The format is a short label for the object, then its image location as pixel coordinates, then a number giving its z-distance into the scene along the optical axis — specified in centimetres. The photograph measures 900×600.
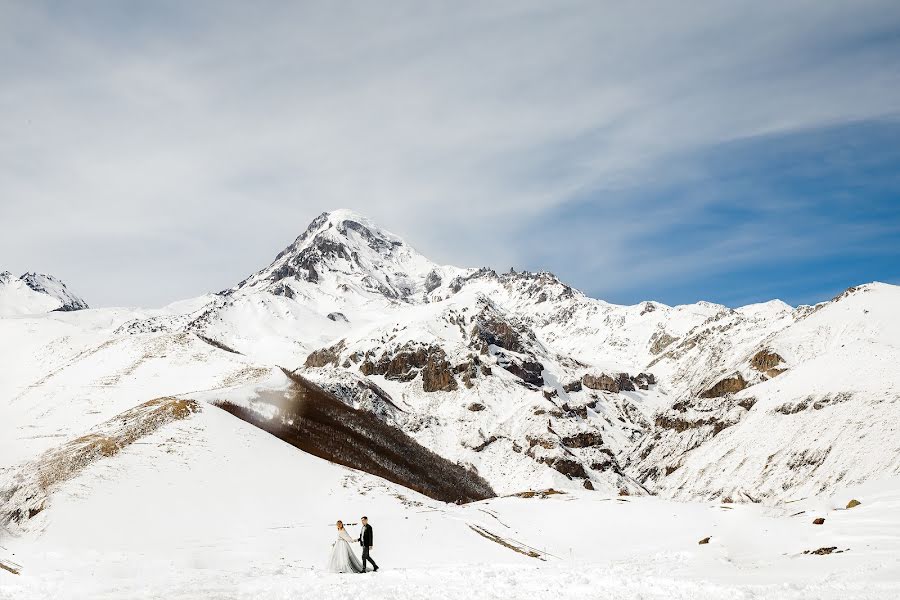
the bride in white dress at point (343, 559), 2823
